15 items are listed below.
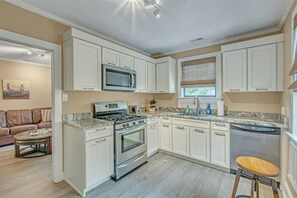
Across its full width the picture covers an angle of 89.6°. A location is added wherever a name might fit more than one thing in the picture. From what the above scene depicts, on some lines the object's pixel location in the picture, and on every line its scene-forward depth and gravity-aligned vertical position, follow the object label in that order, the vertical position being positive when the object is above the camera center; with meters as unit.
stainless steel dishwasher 2.25 -0.73
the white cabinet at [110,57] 2.71 +0.77
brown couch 4.13 -0.78
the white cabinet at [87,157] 2.09 -0.89
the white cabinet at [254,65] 2.48 +0.58
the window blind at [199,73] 3.52 +0.61
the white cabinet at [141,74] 3.49 +0.56
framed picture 4.84 +0.30
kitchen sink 3.31 -0.40
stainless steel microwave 2.74 +0.38
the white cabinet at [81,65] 2.30 +0.53
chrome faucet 3.58 -0.14
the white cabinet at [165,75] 3.90 +0.59
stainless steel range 2.47 -0.71
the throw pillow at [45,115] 5.19 -0.60
